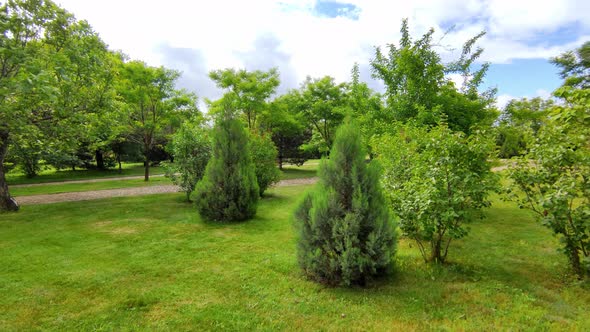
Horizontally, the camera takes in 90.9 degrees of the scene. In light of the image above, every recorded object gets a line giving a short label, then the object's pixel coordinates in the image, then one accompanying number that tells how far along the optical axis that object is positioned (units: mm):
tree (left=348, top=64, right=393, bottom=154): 9648
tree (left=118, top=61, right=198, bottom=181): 17688
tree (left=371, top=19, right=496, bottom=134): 8766
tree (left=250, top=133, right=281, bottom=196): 12352
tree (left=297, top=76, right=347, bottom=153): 24781
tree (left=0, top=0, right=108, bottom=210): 7711
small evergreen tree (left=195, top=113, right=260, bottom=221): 8273
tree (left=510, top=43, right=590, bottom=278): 3928
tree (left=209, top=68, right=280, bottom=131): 22964
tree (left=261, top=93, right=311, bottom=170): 24734
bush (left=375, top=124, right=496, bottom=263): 4309
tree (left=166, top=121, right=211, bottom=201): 10766
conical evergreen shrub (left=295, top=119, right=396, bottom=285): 4027
